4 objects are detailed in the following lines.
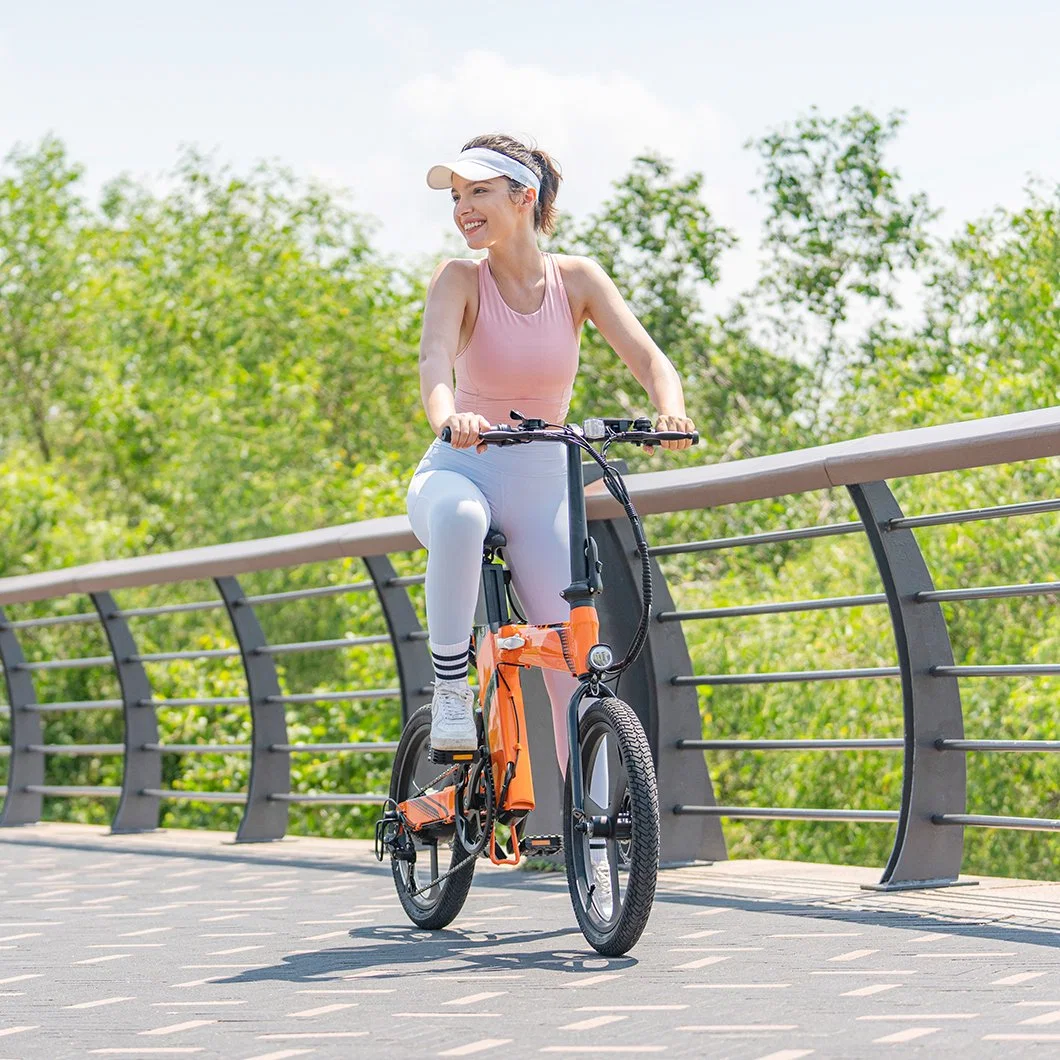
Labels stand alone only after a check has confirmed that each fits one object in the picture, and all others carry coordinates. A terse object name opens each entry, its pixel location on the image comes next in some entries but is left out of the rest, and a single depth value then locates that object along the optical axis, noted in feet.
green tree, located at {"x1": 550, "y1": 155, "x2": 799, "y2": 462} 213.25
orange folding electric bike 26.55
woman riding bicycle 30.09
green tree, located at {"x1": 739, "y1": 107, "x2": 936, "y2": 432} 224.12
